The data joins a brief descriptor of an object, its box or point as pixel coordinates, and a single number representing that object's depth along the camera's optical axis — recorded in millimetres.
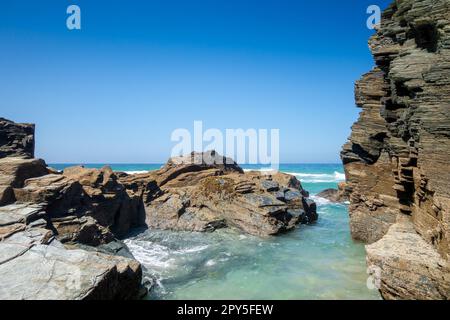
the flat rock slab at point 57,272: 9586
